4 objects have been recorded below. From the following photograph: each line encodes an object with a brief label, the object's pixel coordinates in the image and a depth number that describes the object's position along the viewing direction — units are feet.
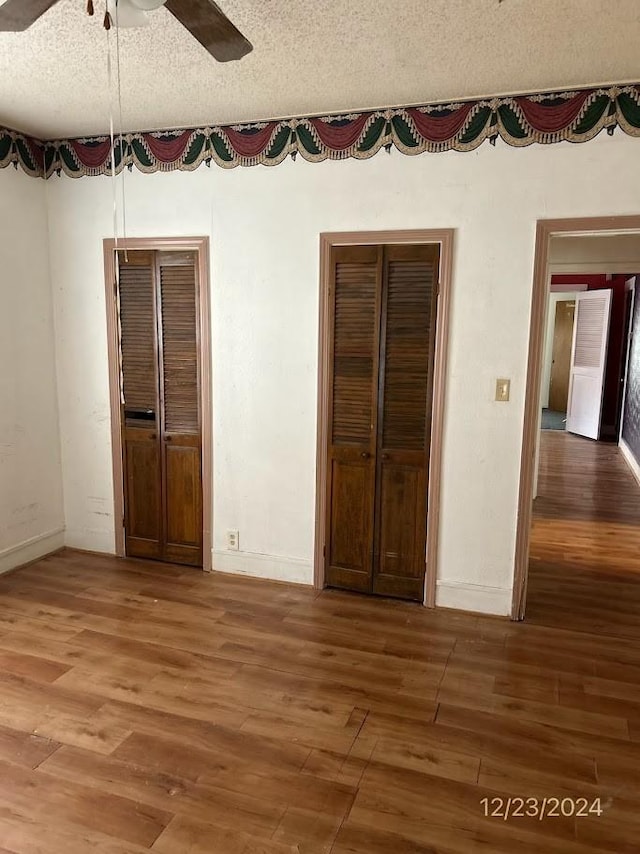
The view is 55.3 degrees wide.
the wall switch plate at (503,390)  10.39
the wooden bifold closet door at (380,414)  10.78
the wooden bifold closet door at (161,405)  12.28
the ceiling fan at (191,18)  5.80
